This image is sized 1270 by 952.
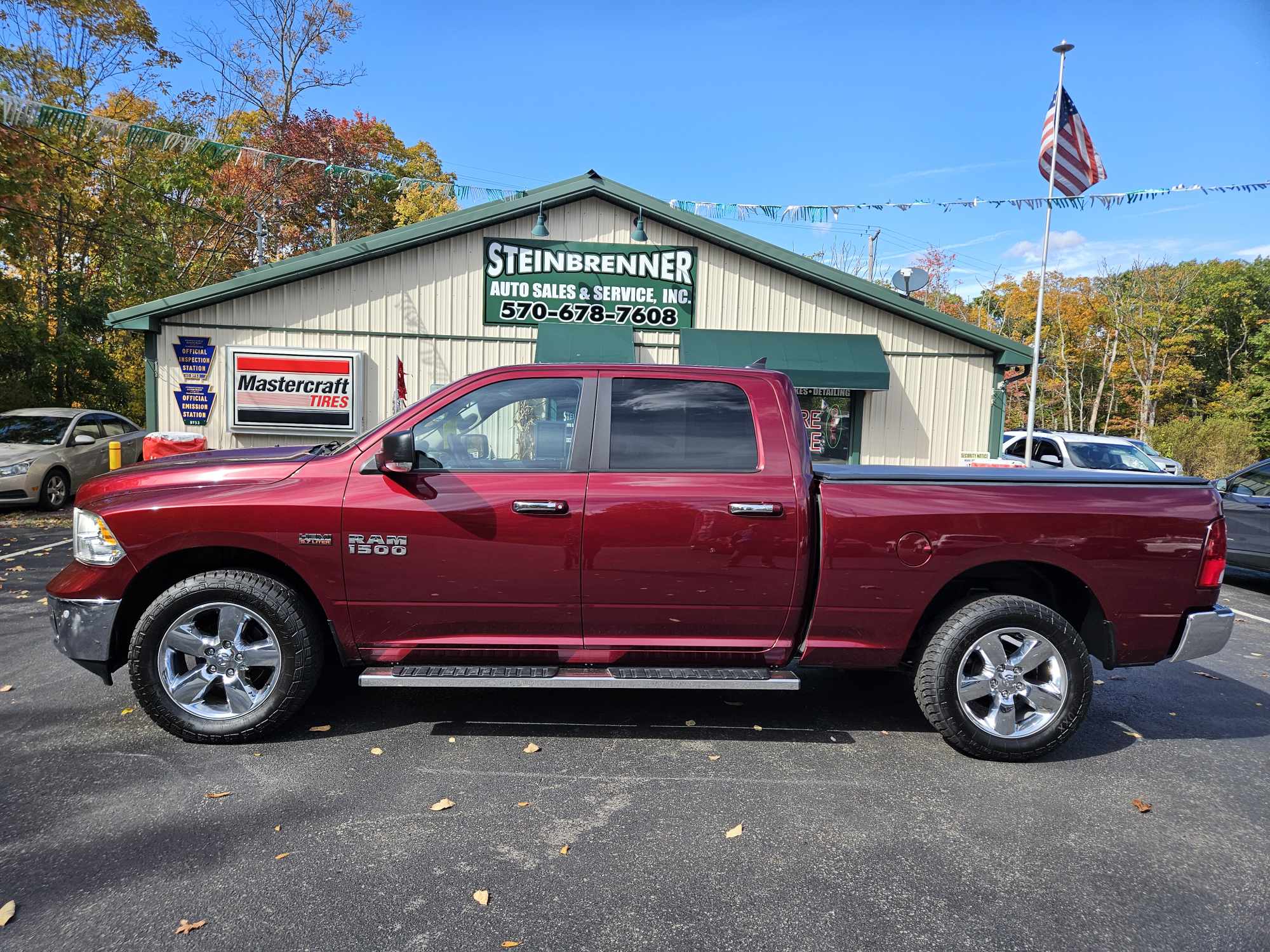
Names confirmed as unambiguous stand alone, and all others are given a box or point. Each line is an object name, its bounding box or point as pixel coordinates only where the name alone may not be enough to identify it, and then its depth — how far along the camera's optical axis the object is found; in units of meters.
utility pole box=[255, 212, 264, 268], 22.38
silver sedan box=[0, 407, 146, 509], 11.29
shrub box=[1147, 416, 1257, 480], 24.48
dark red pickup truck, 3.65
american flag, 14.64
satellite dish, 13.45
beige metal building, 11.88
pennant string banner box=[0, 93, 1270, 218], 11.00
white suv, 12.91
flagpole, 13.93
